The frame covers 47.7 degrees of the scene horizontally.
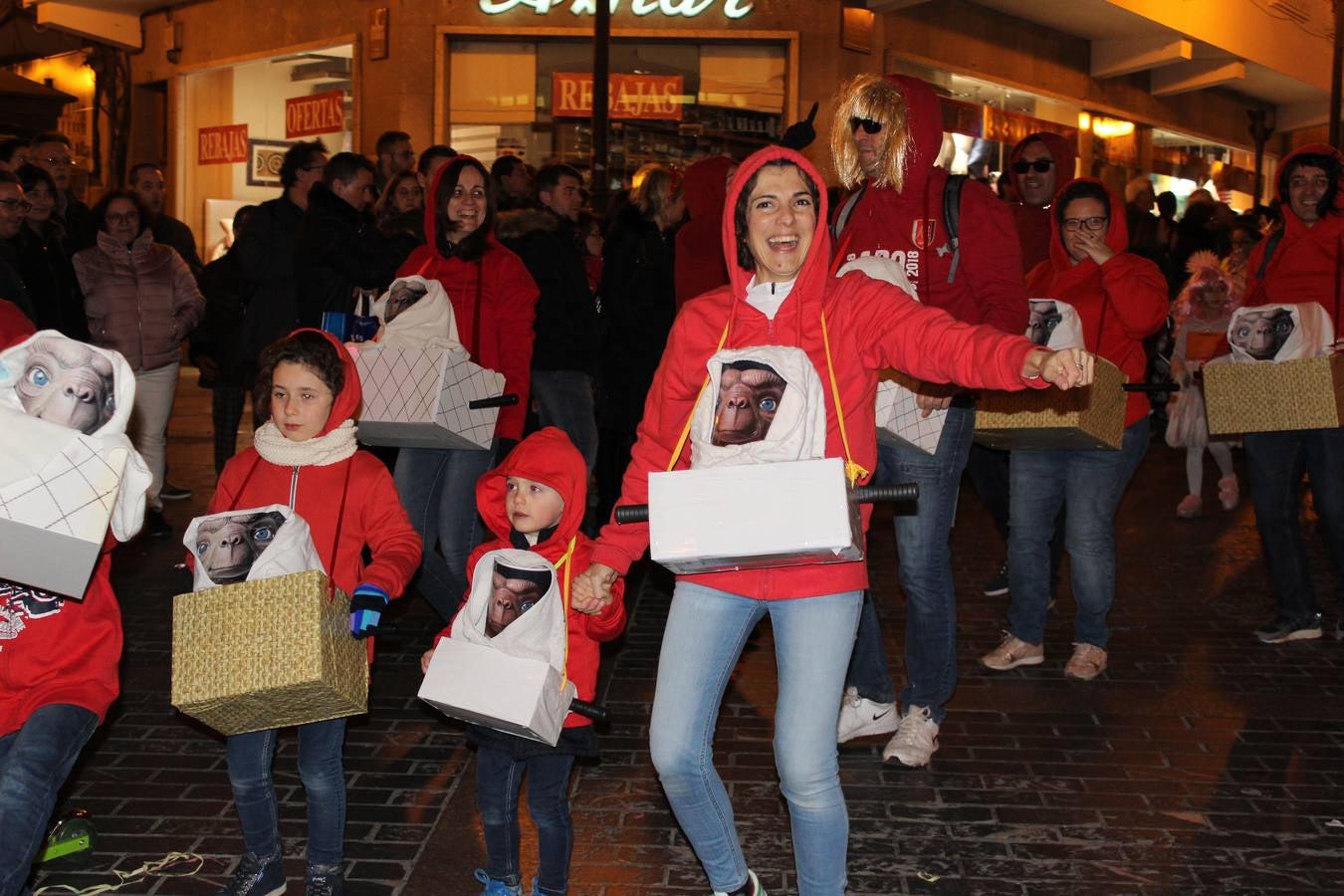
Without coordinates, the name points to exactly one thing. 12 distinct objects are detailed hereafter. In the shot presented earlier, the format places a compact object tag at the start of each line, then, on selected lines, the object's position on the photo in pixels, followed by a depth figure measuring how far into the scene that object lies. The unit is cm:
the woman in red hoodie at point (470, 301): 678
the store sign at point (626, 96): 2070
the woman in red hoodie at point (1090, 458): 668
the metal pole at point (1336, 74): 2572
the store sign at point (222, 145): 2477
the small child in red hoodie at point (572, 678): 427
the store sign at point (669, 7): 2059
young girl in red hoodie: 441
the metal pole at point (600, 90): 1395
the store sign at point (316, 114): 2262
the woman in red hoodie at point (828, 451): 376
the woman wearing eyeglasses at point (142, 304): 988
